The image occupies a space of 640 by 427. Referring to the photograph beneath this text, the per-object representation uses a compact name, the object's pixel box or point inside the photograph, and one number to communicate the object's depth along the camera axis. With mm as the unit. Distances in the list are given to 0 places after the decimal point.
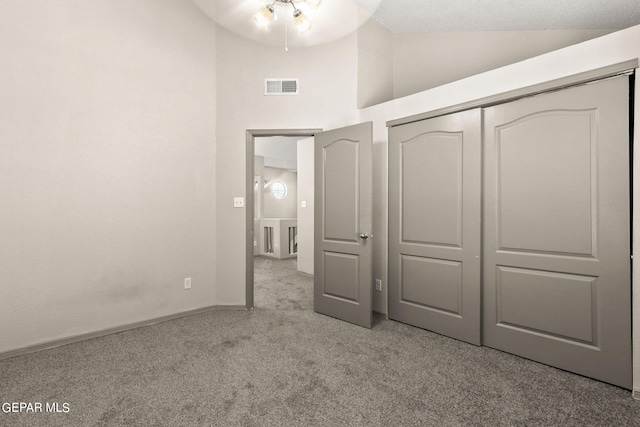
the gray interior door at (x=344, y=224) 2898
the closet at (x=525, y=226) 1923
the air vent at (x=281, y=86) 3373
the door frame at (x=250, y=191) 3371
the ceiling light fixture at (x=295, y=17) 2694
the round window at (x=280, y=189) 9266
